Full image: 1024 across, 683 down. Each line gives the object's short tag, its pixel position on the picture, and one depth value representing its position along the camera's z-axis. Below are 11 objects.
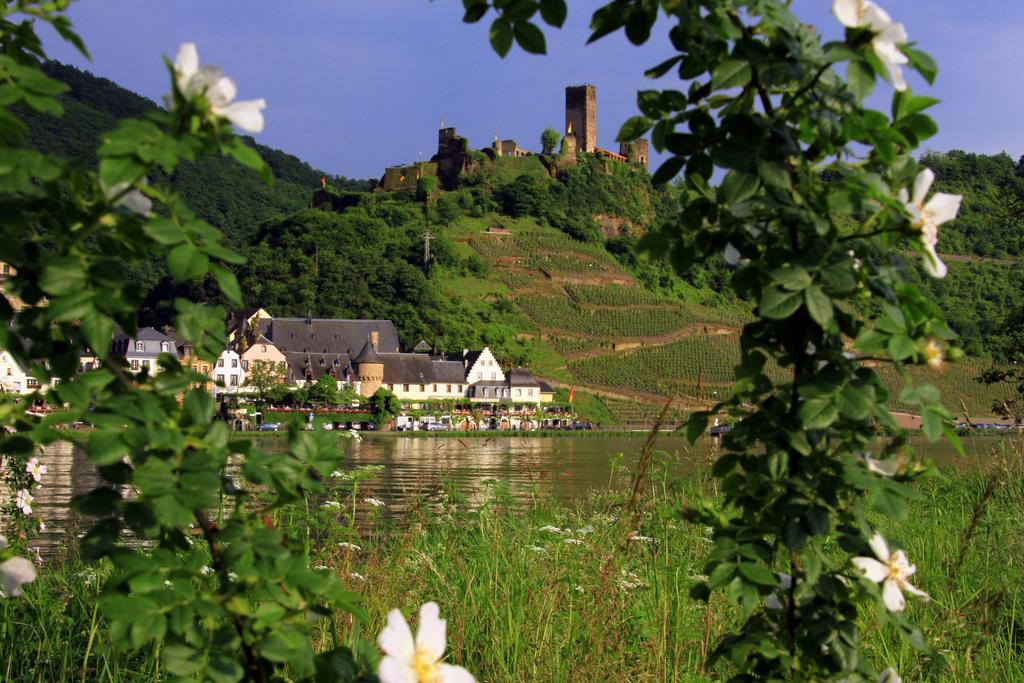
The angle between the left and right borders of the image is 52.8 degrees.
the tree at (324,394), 70.19
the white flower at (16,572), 1.34
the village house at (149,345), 55.74
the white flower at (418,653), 1.21
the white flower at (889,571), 1.48
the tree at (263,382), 67.86
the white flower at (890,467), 1.53
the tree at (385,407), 69.38
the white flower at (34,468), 5.51
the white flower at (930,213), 1.45
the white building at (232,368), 68.31
